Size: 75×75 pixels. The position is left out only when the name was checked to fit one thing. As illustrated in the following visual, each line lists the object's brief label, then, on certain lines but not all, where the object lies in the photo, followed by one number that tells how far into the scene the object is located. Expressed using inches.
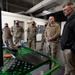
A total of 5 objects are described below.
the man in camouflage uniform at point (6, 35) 180.1
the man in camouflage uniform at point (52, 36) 103.7
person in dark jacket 60.1
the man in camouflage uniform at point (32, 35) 176.2
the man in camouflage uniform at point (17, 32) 177.0
